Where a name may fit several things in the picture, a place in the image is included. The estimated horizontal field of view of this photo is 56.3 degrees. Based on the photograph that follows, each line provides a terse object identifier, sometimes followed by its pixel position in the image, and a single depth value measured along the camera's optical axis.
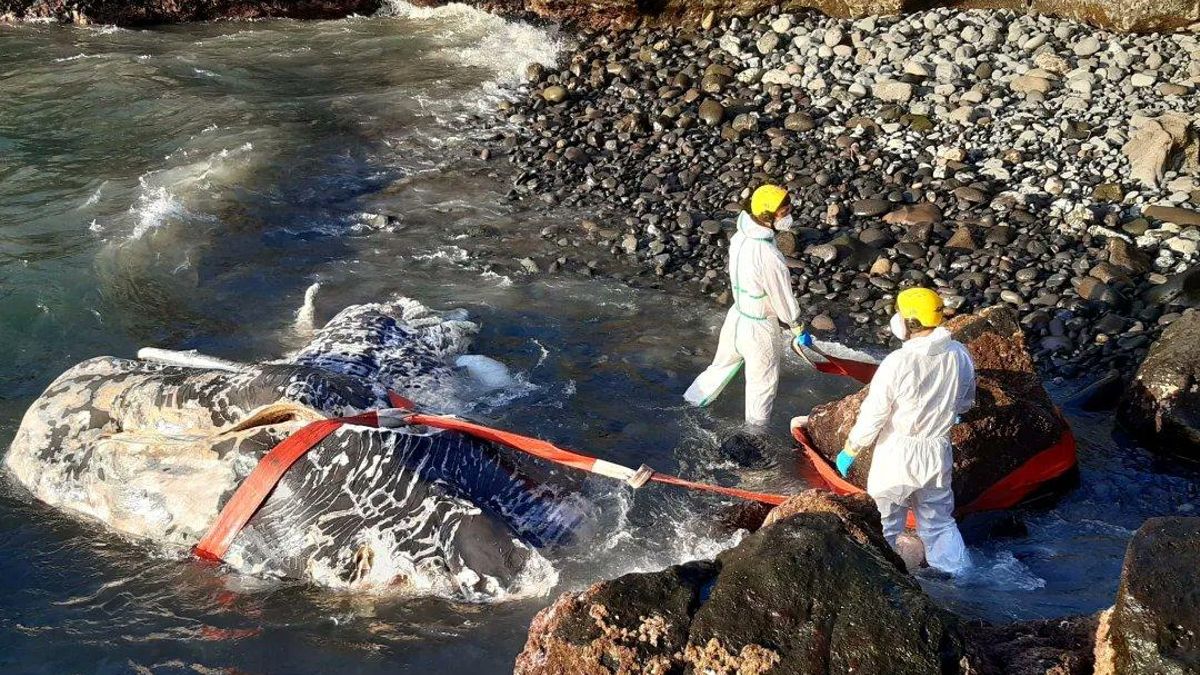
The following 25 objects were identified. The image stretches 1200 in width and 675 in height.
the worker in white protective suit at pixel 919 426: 6.62
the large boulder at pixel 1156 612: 3.57
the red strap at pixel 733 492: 6.71
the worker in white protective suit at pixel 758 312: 8.21
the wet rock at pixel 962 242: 10.94
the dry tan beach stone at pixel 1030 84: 12.89
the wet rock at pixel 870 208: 11.63
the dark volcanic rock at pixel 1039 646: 4.15
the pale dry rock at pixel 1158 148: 11.37
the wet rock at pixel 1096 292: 10.01
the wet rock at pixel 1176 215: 10.74
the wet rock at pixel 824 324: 10.30
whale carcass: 6.49
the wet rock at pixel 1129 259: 10.36
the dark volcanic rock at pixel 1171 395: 8.14
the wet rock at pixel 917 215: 11.35
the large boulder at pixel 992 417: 7.47
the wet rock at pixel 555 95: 14.73
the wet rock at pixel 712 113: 13.59
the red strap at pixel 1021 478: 7.60
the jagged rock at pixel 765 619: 3.99
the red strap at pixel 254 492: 6.68
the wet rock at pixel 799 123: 13.20
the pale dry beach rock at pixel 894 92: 13.22
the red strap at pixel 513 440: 6.60
